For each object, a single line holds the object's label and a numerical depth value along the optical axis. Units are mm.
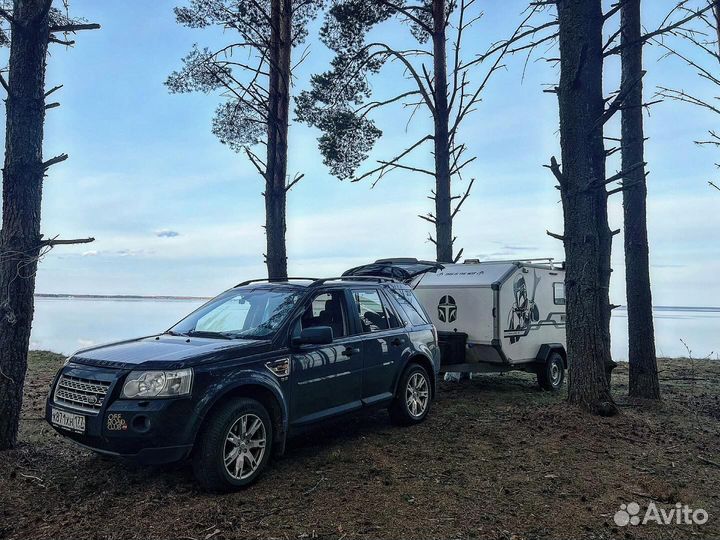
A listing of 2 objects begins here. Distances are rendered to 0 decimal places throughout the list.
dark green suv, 4461
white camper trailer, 9305
